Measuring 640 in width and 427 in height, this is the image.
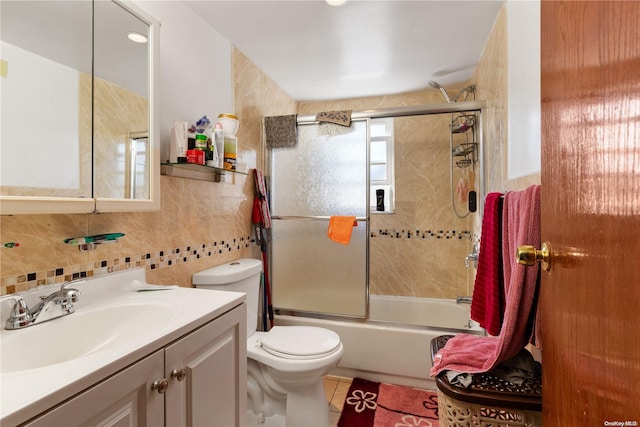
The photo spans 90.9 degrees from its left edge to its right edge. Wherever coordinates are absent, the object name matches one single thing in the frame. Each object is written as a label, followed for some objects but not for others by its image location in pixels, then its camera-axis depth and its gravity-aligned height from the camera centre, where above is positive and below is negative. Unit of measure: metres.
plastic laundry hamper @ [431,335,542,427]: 0.93 -0.56
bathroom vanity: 0.64 -0.37
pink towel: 0.96 -0.26
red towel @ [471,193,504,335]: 1.19 -0.23
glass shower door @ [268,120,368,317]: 2.30 +0.00
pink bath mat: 1.78 -1.15
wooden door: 0.38 +0.01
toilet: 1.56 -0.73
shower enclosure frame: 2.12 +0.72
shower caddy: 2.31 +0.55
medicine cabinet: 0.93 +0.38
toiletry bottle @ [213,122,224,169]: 1.62 +0.39
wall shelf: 1.51 +0.24
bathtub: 2.08 -0.90
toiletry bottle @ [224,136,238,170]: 1.73 +0.36
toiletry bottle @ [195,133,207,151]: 1.51 +0.36
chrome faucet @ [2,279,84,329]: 0.90 -0.28
